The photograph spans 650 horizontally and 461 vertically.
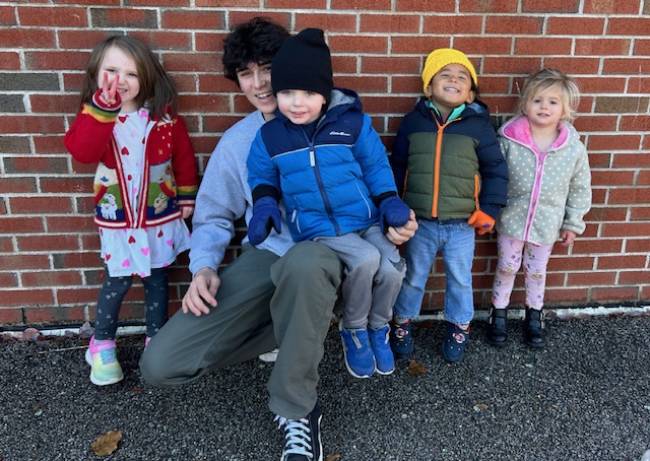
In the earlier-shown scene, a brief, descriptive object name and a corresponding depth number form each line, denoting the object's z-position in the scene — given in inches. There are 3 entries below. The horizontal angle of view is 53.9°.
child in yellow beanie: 119.5
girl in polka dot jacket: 123.3
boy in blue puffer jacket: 105.0
